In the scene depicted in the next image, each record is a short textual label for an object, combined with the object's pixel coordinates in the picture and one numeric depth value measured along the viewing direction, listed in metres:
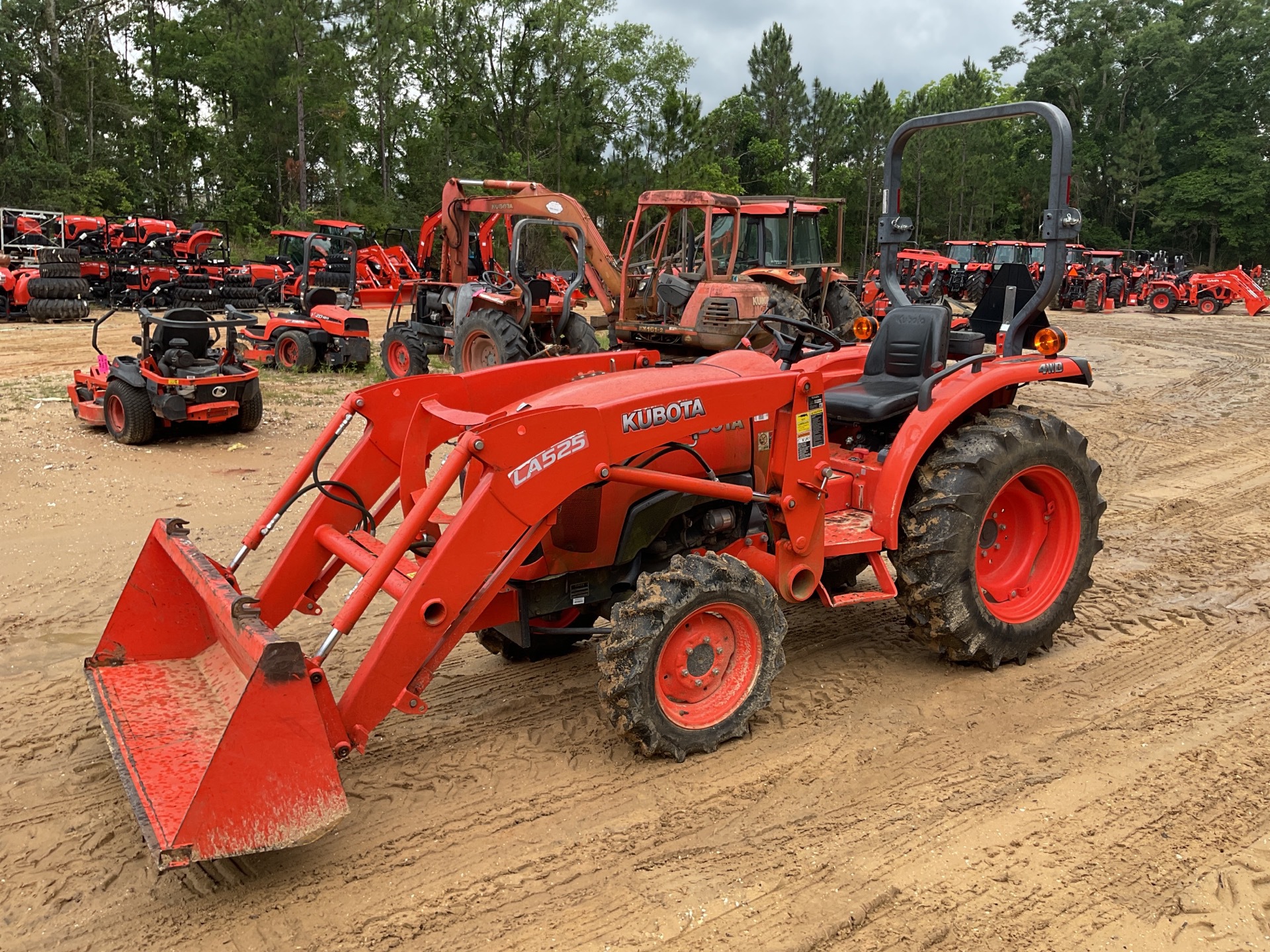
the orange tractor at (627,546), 2.90
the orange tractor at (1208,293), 24.44
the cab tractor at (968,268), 24.00
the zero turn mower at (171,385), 8.12
